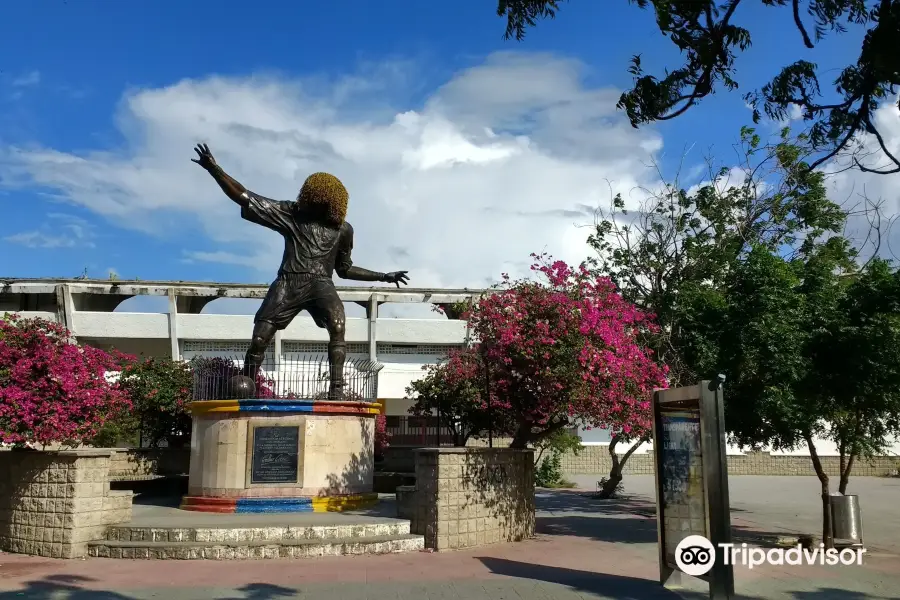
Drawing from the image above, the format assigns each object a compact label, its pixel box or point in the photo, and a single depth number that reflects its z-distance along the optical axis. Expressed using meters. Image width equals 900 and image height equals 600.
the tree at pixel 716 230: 15.77
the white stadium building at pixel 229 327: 31.59
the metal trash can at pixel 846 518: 10.67
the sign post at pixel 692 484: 7.38
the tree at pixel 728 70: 5.73
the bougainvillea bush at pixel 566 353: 11.07
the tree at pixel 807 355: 10.27
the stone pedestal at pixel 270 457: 11.39
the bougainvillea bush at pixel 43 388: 10.23
